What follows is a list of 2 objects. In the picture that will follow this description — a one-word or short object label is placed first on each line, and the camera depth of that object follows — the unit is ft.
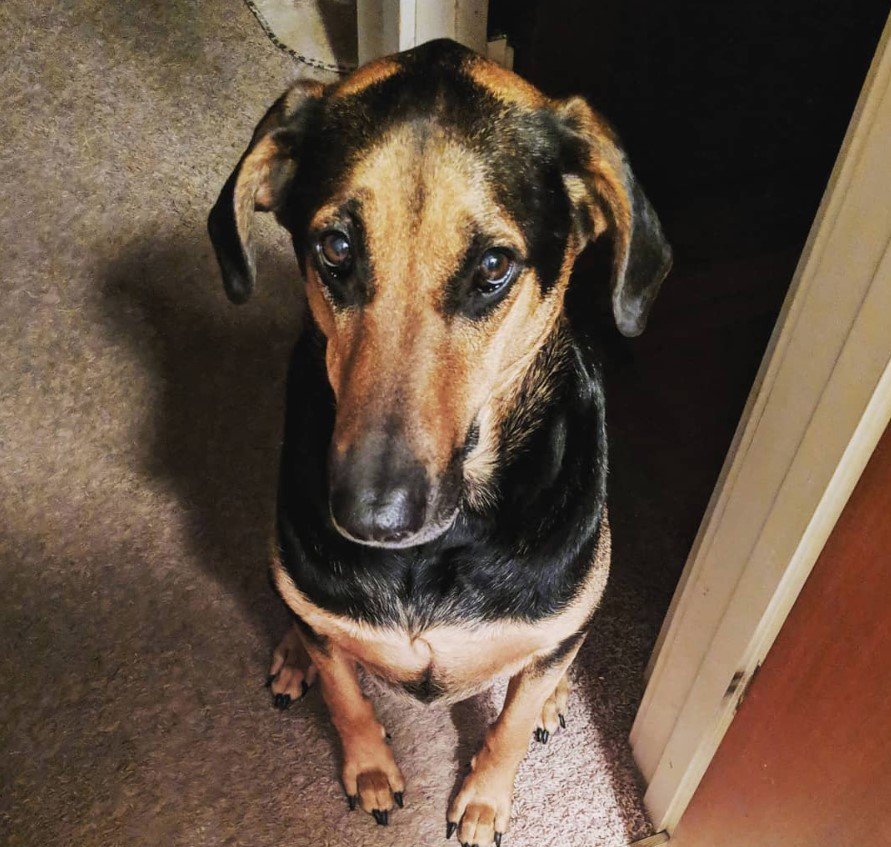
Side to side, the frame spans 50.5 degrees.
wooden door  3.30
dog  3.30
